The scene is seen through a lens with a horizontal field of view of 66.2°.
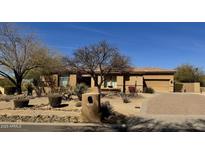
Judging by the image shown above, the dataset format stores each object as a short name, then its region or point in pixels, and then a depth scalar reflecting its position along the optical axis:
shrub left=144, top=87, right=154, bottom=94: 18.16
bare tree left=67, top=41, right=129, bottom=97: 14.92
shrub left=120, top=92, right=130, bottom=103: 11.31
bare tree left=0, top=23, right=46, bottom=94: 14.85
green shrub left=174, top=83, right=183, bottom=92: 21.61
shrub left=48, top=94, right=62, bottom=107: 9.76
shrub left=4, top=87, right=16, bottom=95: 15.97
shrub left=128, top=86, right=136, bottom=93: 17.14
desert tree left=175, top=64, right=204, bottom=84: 25.36
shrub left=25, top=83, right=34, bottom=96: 14.76
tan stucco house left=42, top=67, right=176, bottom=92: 18.79
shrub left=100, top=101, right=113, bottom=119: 7.50
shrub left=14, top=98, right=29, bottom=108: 9.74
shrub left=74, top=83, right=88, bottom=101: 11.63
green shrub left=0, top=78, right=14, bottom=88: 19.48
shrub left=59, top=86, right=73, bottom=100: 11.64
